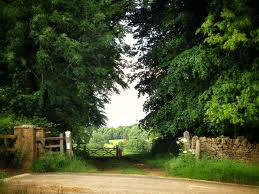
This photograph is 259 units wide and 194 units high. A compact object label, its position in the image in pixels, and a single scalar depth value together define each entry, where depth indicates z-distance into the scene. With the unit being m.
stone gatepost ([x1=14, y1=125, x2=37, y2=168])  16.20
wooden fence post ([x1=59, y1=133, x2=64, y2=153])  17.65
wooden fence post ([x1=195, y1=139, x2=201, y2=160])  17.36
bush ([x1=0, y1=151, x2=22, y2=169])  16.14
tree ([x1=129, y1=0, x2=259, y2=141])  17.53
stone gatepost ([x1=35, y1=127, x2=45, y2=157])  16.70
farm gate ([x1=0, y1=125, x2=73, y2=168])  16.12
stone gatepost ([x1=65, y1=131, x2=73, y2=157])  17.84
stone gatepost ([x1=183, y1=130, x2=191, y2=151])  18.43
